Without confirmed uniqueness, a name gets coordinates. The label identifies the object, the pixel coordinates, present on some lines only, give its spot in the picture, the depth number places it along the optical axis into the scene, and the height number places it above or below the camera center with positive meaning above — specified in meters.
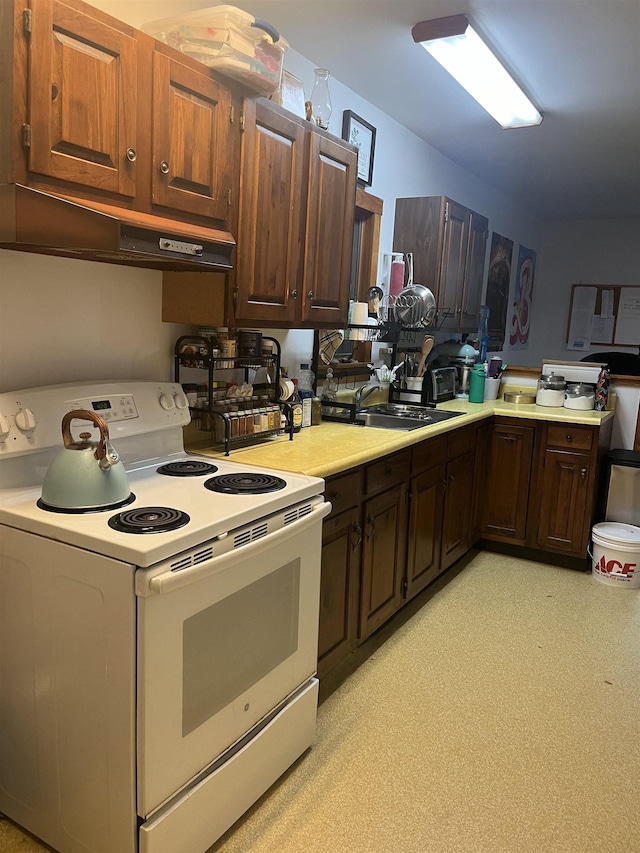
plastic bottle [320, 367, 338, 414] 3.24 -0.31
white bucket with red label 3.49 -1.16
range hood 1.42 +0.20
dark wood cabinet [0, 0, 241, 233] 1.43 +0.50
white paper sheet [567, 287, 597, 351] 6.71 +0.26
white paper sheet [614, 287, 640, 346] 6.52 +0.26
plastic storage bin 1.89 +0.84
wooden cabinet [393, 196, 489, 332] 3.78 +0.54
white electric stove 1.41 -0.78
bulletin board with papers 6.55 +0.27
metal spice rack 2.24 -0.31
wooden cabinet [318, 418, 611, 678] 2.34 -0.85
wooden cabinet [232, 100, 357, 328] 2.13 +0.38
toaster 3.81 -0.31
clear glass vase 2.60 +0.93
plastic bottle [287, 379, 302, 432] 2.71 -0.34
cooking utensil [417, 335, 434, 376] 4.03 -0.10
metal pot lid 3.52 +0.14
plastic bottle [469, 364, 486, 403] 4.10 -0.31
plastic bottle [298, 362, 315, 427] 2.89 -0.26
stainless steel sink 3.36 -0.45
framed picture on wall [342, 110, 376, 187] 3.27 +1.00
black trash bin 3.88 -0.88
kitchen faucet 3.30 -0.32
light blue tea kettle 1.58 -0.39
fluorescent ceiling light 2.57 +1.21
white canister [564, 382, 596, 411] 3.90 -0.33
